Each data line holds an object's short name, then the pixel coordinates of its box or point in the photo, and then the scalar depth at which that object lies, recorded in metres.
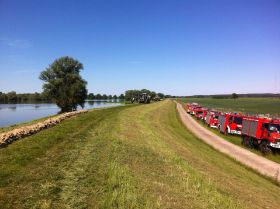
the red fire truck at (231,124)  30.59
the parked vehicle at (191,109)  60.61
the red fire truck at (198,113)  50.44
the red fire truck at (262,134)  21.96
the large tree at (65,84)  65.44
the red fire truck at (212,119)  37.24
